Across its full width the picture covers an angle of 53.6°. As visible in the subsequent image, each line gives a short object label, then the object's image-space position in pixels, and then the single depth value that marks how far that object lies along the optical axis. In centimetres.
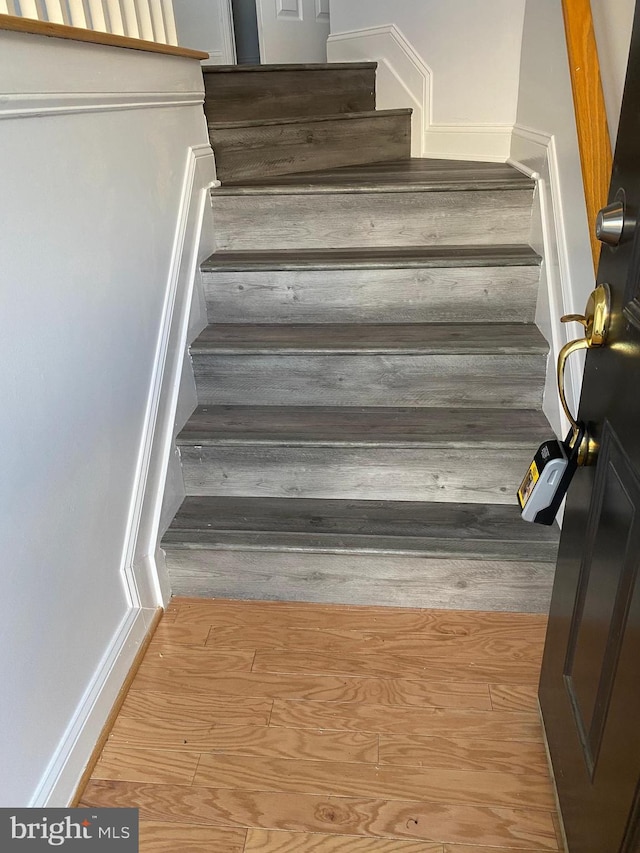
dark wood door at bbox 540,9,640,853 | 76
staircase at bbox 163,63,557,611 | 161
